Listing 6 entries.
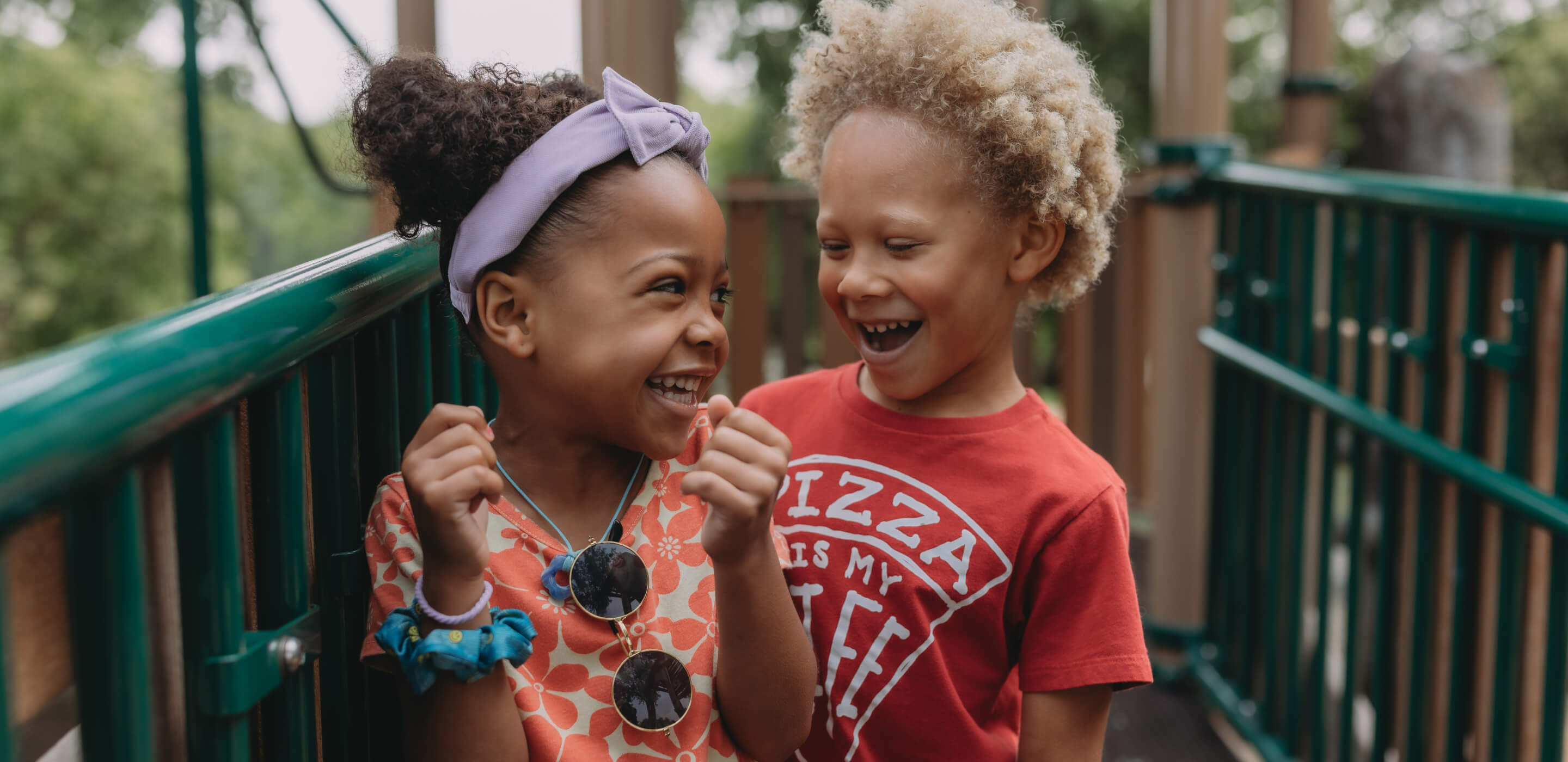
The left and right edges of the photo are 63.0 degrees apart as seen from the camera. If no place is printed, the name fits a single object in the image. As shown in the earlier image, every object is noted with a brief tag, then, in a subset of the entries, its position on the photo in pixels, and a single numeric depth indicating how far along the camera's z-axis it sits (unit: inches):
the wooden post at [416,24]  102.9
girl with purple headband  53.1
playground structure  34.7
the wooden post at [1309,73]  252.8
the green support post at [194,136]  104.0
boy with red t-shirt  63.7
